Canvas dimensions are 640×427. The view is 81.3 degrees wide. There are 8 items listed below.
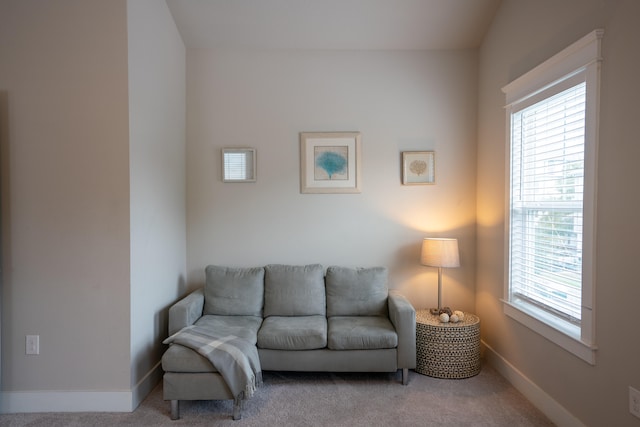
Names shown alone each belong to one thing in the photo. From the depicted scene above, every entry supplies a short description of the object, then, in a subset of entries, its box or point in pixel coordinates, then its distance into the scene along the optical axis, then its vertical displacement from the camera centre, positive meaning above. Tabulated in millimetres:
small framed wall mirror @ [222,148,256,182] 3623 +399
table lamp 3207 -410
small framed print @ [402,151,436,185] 3586 +358
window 2068 +66
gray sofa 2430 -950
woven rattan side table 2977 -1148
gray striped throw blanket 2398 -995
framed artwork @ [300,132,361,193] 3607 +428
